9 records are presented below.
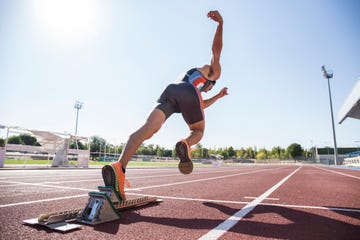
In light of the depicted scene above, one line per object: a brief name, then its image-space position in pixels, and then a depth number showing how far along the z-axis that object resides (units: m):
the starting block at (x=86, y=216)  1.67
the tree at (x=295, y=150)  99.44
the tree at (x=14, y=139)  89.03
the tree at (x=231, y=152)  108.69
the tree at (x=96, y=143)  101.94
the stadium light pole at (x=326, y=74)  42.72
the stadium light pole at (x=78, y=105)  61.03
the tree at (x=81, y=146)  93.88
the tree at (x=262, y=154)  104.62
